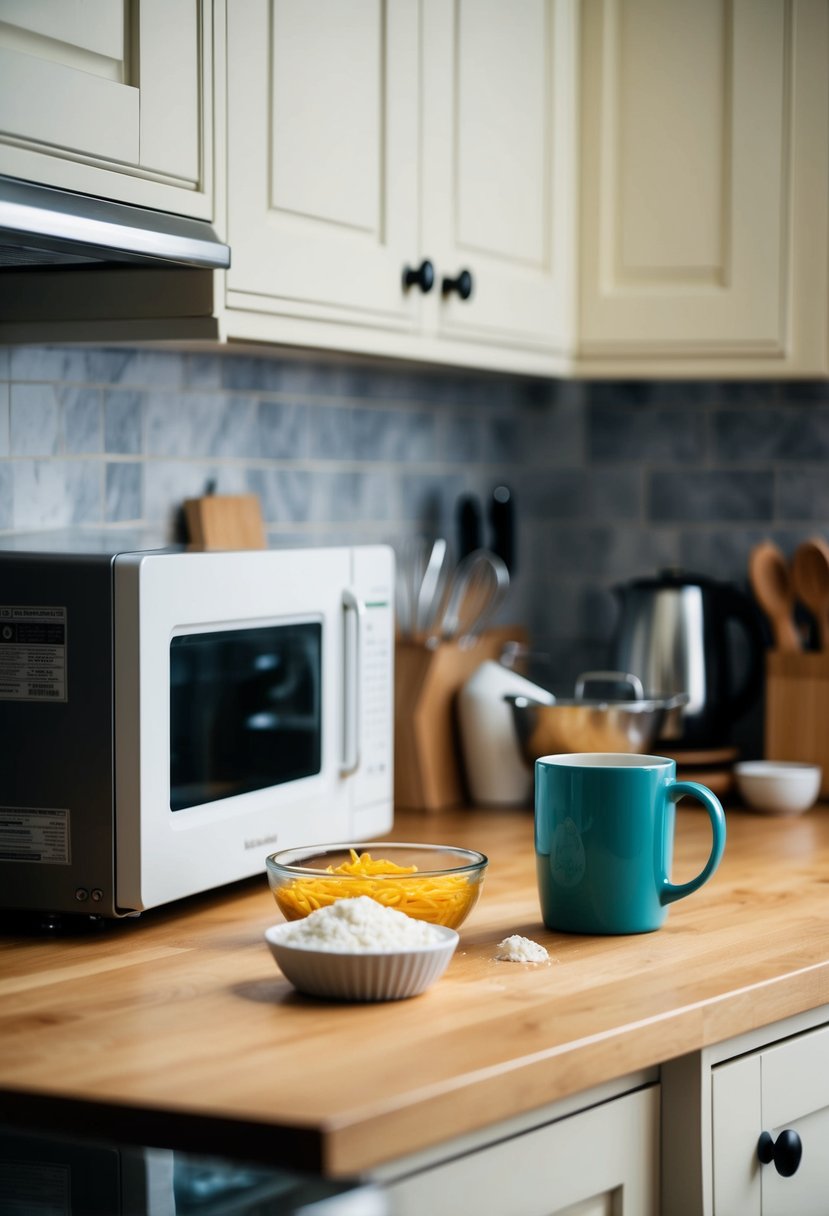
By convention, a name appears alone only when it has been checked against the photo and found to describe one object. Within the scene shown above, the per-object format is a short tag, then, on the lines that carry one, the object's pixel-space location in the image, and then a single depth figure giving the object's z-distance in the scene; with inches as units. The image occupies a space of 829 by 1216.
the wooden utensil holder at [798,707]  86.2
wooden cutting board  74.8
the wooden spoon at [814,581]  86.1
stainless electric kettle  87.9
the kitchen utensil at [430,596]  89.4
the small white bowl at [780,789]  81.6
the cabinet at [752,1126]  48.2
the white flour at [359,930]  45.6
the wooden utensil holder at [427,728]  82.3
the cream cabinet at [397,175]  60.4
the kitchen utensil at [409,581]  88.8
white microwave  52.4
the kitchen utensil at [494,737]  82.7
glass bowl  51.0
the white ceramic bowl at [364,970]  45.2
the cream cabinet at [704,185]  81.0
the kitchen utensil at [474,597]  87.9
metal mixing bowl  78.9
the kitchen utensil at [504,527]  94.6
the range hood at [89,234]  47.4
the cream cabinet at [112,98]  49.4
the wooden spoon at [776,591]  87.7
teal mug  53.6
